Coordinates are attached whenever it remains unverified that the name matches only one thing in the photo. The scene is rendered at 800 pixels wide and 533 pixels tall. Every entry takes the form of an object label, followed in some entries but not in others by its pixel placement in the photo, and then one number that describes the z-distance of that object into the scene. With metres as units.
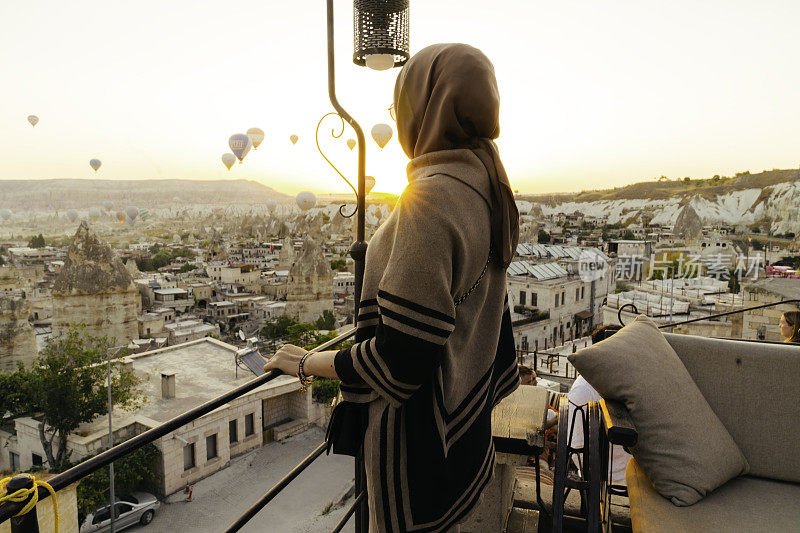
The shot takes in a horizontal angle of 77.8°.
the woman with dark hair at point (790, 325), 3.14
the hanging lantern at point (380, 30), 1.48
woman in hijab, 0.76
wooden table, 1.57
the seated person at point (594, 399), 1.98
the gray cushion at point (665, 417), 1.21
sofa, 1.14
